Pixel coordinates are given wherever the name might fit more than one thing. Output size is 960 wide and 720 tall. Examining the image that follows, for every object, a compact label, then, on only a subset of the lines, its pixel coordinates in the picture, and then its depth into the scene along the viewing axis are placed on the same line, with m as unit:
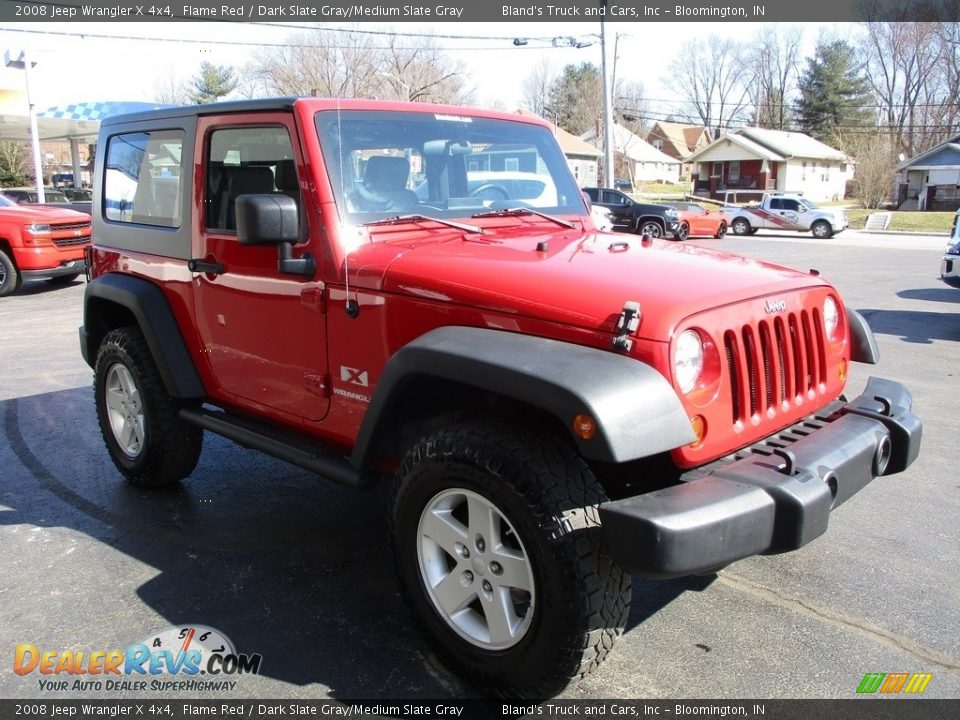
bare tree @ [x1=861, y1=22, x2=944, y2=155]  63.53
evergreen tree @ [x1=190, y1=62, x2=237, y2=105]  48.48
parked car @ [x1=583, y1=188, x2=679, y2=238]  22.62
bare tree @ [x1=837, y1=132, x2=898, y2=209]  45.75
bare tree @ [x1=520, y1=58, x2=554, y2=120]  81.25
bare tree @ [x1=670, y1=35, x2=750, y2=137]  80.94
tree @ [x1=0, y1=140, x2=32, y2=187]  37.25
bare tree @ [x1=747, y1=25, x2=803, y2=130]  78.50
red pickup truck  12.38
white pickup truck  28.72
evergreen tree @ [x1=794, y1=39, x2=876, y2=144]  68.19
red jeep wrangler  2.36
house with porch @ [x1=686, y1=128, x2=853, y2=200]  53.34
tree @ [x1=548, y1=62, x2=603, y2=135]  76.31
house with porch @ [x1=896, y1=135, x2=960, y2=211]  46.84
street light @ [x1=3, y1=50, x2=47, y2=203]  22.41
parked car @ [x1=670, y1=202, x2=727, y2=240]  26.45
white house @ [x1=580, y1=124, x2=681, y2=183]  66.75
